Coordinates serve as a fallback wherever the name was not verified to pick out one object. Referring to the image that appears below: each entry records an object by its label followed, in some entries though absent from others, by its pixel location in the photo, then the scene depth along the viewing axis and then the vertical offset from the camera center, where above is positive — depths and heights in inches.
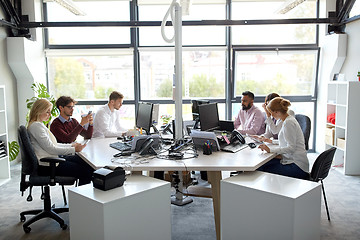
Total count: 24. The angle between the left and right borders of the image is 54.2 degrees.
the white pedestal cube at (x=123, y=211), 97.3 -36.6
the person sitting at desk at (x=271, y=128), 167.5 -21.4
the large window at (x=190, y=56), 268.1 +21.5
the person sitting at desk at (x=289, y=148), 134.0 -25.0
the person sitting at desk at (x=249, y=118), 196.2 -20.2
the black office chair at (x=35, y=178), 131.6 -35.6
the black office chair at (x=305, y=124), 164.6 -19.9
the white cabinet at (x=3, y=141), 208.5 -32.7
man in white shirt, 185.3 -18.9
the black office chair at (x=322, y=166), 128.4 -30.7
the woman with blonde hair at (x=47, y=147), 137.2 -24.5
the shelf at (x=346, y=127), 208.7 -27.3
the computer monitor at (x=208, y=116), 157.2 -15.1
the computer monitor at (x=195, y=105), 186.2 -11.6
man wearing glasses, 161.5 -18.1
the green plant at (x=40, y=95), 241.3 -6.8
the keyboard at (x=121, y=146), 145.2 -26.1
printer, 103.9 -27.9
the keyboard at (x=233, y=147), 139.6 -25.9
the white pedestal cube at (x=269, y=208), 100.5 -37.0
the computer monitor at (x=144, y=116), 161.6 -15.4
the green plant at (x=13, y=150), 221.0 -41.1
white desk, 117.3 -27.3
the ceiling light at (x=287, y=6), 219.3 +50.1
